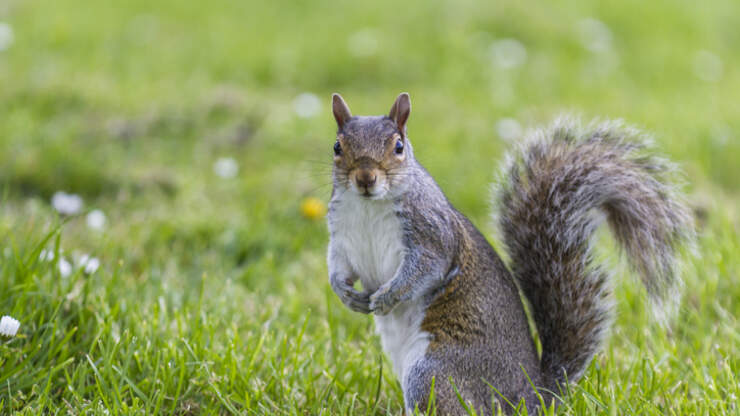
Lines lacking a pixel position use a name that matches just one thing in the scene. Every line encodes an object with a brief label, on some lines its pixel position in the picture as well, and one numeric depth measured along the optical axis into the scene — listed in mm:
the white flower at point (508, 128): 7829
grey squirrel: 3604
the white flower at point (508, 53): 10070
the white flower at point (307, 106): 8203
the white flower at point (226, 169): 6977
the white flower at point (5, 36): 9427
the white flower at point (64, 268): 4332
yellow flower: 6297
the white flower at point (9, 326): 3617
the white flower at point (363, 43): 9922
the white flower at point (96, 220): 5691
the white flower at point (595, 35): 10815
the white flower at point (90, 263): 4485
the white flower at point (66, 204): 5371
